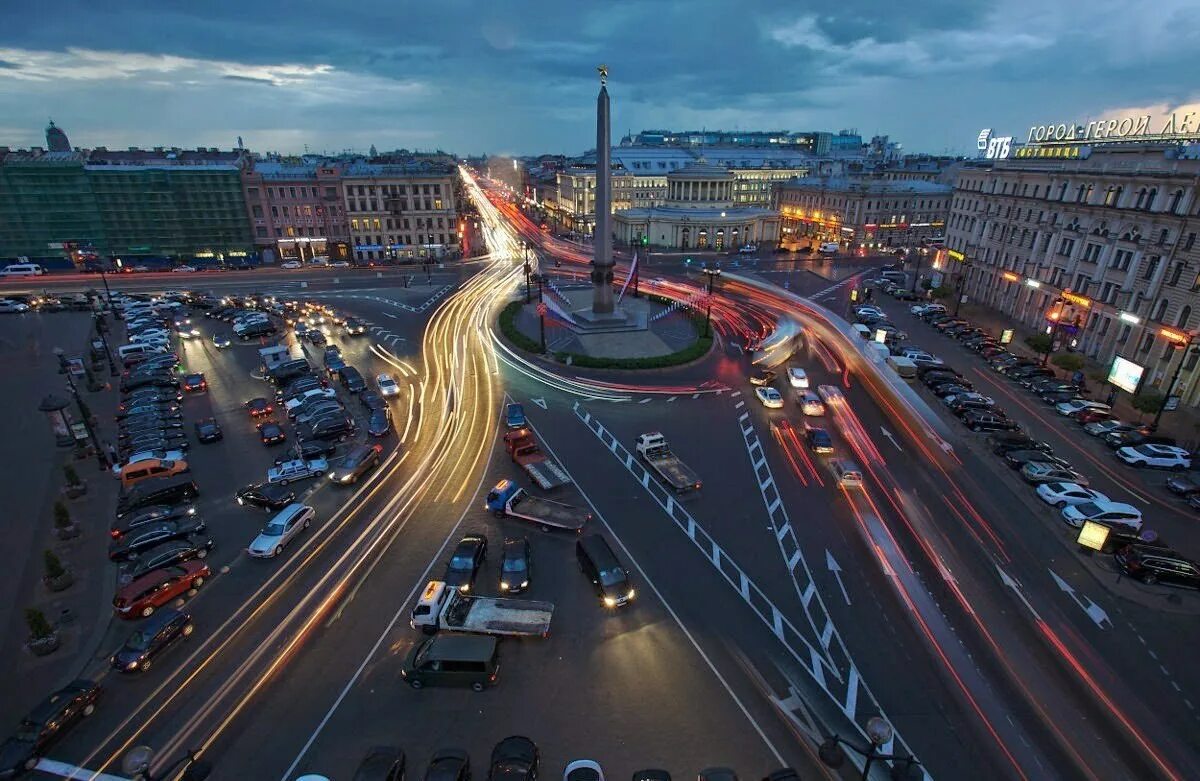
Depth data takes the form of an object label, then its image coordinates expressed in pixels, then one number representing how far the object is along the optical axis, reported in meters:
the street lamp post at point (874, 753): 14.76
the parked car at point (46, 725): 16.70
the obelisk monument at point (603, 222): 53.31
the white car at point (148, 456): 32.29
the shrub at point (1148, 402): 38.25
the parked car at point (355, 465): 31.91
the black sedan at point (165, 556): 24.28
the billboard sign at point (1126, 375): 42.07
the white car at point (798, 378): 45.56
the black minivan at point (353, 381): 44.59
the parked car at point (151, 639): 19.88
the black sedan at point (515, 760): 15.98
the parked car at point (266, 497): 29.58
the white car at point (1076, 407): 40.84
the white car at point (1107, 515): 28.19
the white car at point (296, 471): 31.96
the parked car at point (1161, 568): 24.53
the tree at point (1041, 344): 49.25
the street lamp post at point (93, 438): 33.28
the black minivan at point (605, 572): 22.97
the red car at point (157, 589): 22.28
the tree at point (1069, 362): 45.88
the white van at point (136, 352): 51.31
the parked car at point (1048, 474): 32.06
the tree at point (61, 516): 26.30
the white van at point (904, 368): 47.34
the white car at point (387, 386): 44.47
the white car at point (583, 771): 16.14
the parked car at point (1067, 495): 29.94
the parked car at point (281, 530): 25.86
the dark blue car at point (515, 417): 37.53
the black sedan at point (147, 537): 25.69
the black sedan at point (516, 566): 23.58
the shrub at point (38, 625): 20.08
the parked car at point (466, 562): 23.77
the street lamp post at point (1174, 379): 37.72
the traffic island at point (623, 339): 51.00
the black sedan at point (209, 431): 36.69
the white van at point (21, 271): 85.06
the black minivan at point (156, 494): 29.03
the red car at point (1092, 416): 39.94
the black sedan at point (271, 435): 36.25
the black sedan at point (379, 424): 37.41
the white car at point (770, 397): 42.12
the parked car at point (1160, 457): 34.16
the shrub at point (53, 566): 23.00
